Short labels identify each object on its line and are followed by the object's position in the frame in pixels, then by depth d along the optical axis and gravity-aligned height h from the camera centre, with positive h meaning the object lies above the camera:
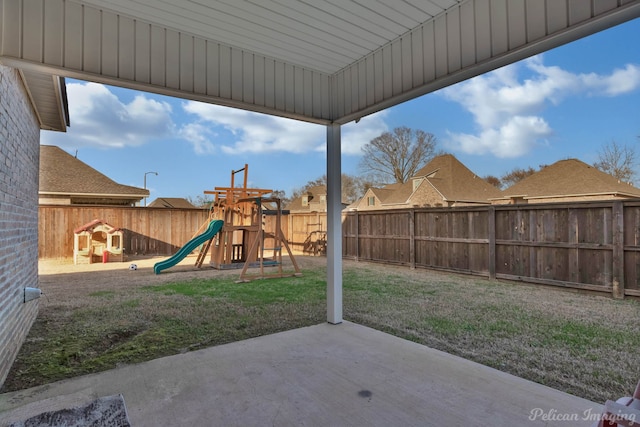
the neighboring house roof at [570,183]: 13.41 +1.51
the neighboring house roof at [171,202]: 23.05 +1.35
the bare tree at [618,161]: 13.92 +2.45
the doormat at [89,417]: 1.29 -0.79
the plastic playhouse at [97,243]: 9.48 -0.64
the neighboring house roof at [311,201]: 28.52 +1.72
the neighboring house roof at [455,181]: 18.47 +2.15
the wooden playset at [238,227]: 7.53 -0.17
